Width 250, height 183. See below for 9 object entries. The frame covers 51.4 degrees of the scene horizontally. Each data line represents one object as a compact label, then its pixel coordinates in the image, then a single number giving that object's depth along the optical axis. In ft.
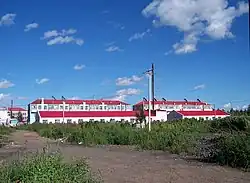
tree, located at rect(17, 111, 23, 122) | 283.39
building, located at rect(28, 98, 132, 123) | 197.80
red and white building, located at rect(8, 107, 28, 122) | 329.32
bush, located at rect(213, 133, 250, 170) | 28.75
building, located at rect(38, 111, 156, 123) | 185.16
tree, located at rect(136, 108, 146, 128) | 127.46
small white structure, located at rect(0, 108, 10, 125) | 213.44
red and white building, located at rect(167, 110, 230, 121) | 194.19
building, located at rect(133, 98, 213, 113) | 254.96
